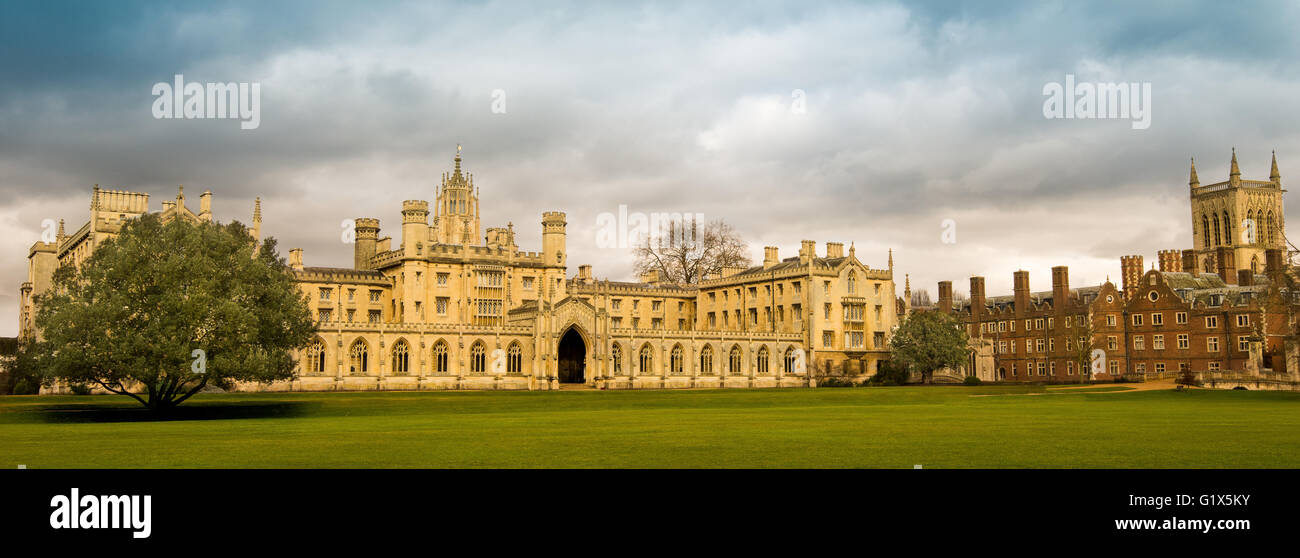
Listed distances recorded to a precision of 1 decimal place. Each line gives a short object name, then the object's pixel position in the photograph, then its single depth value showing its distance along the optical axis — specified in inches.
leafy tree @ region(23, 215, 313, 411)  1353.3
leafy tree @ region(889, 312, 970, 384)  3016.7
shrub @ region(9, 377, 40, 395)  2357.3
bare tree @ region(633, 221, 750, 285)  3998.5
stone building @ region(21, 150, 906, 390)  2728.8
